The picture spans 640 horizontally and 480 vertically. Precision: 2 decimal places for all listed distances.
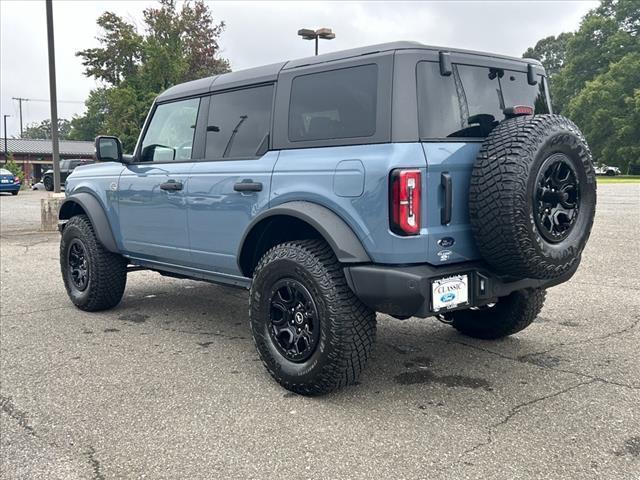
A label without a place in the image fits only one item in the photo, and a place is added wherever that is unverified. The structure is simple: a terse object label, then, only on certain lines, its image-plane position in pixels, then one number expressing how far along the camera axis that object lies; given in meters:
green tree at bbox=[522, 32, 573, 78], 85.44
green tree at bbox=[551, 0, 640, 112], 54.50
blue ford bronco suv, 3.05
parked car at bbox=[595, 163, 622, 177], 56.42
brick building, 51.47
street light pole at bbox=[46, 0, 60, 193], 12.84
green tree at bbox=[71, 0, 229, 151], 28.27
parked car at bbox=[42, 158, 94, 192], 30.55
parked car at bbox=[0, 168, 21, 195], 30.00
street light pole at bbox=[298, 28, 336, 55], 17.70
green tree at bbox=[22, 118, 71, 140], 109.00
